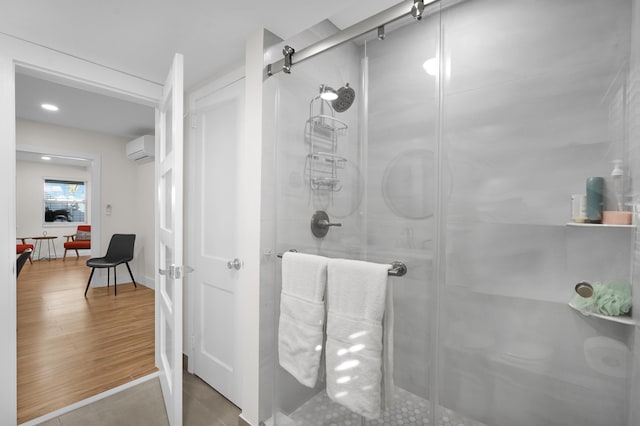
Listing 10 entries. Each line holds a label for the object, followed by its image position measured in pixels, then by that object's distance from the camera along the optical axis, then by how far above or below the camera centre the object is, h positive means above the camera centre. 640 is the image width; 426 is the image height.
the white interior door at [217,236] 1.86 -0.19
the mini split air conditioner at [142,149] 4.25 +0.89
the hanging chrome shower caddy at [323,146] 1.32 +0.30
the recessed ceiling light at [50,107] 3.36 +1.18
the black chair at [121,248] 4.32 -0.61
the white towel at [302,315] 1.27 -0.48
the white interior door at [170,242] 1.47 -0.20
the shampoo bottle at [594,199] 1.01 +0.04
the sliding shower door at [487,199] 1.04 +0.05
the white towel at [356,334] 1.09 -0.49
